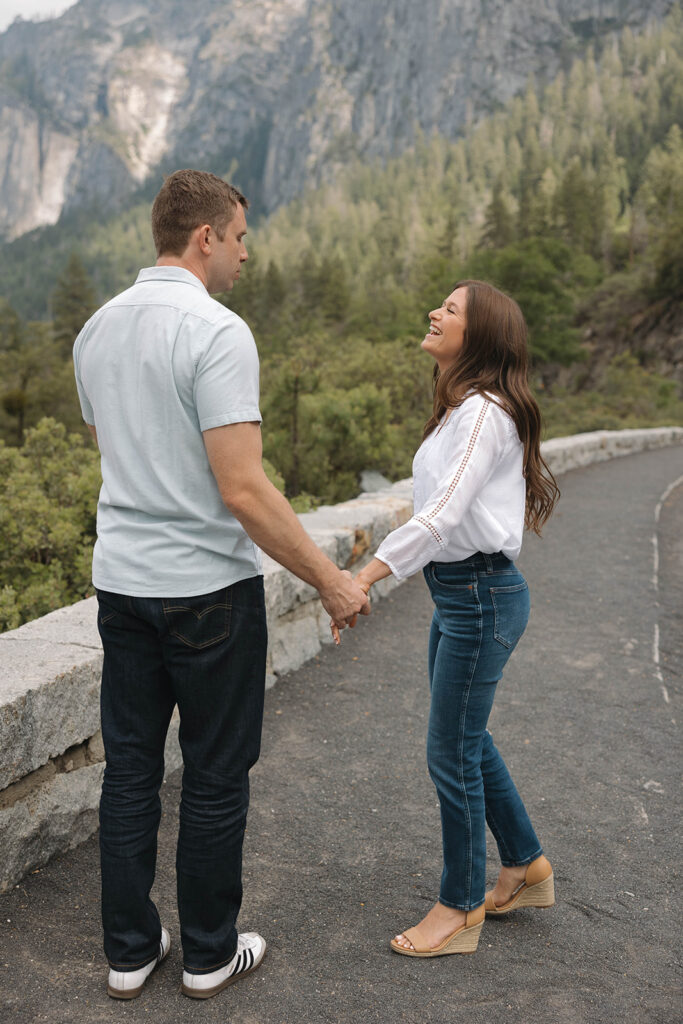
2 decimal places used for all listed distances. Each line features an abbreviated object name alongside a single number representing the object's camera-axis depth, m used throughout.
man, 2.23
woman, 2.47
